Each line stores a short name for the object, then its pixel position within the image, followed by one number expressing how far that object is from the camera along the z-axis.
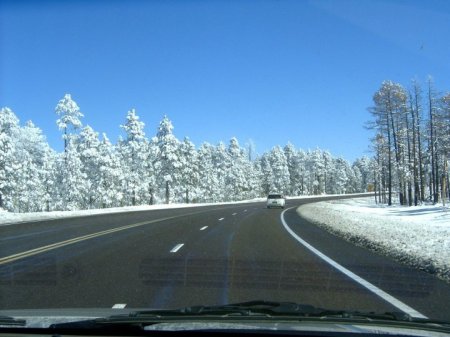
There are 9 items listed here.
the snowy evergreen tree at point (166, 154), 86.06
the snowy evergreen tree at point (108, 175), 76.06
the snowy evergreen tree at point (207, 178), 109.19
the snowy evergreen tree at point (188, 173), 95.81
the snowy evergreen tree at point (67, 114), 64.88
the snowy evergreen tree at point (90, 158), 74.38
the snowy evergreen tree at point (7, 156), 56.88
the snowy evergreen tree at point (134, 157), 81.19
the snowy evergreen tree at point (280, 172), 140.00
